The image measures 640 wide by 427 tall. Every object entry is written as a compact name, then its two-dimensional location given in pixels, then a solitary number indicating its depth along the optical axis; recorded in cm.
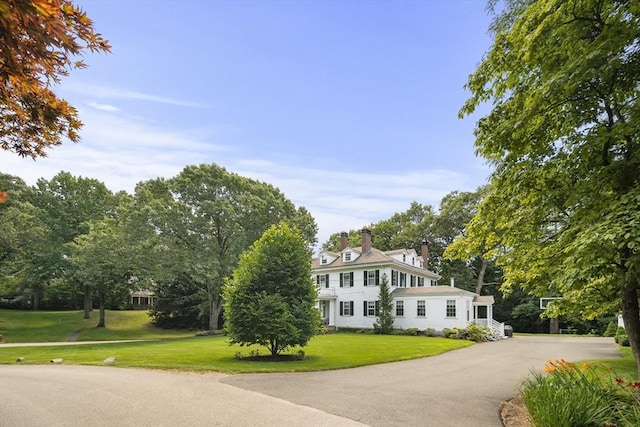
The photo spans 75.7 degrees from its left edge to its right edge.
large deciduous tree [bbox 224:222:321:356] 1384
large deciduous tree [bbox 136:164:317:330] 2905
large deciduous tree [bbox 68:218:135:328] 2853
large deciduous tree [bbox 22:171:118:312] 3441
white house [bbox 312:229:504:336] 3053
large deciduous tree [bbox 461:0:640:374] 596
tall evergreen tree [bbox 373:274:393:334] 3153
